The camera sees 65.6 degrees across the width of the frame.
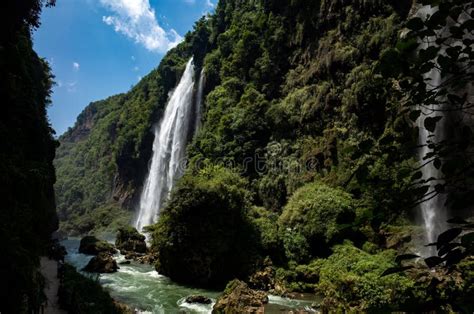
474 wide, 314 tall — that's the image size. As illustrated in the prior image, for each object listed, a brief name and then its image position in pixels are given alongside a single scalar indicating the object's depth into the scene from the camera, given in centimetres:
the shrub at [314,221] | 1914
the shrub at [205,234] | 1798
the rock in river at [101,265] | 2009
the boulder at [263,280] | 1683
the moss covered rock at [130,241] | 2714
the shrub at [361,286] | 1155
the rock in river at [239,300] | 1254
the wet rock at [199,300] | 1444
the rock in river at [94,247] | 2728
